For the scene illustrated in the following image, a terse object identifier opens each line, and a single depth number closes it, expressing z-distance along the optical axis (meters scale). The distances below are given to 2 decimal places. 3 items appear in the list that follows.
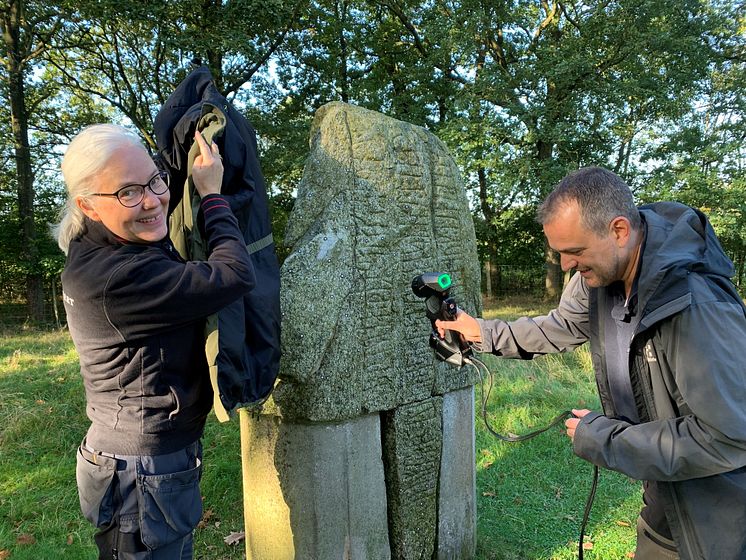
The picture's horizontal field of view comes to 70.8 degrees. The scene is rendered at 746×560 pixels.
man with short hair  1.64
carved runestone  2.73
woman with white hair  1.75
